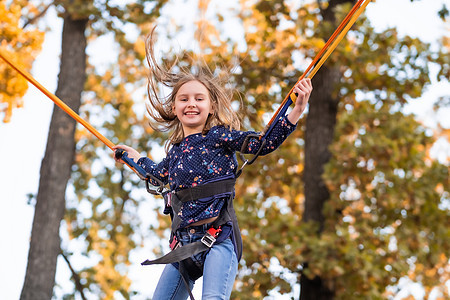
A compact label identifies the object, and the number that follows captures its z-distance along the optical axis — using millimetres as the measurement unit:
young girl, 5175
